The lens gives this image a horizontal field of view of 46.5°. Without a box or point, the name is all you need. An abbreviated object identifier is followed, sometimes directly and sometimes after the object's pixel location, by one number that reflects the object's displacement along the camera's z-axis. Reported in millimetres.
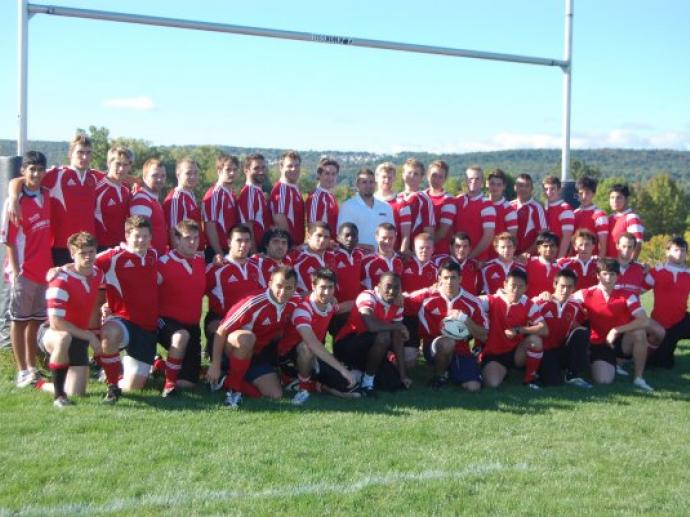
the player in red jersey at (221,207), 6695
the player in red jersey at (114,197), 6293
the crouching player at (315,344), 5617
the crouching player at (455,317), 6168
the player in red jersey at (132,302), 5711
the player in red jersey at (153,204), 6246
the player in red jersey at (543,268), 6871
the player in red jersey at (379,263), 6609
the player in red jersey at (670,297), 7262
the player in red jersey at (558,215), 7637
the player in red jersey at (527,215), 7574
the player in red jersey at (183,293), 5953
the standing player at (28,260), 5863
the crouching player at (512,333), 6289
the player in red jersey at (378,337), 5980
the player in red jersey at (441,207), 7266
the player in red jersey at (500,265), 6761
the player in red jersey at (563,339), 6445
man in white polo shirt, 6922
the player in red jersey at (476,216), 7301
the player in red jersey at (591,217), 7730
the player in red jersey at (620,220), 7590
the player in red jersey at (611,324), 6590
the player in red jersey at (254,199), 6824
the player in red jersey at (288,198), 6863
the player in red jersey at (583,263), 7098
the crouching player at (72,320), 5297
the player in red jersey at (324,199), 7039
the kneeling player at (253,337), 5570
